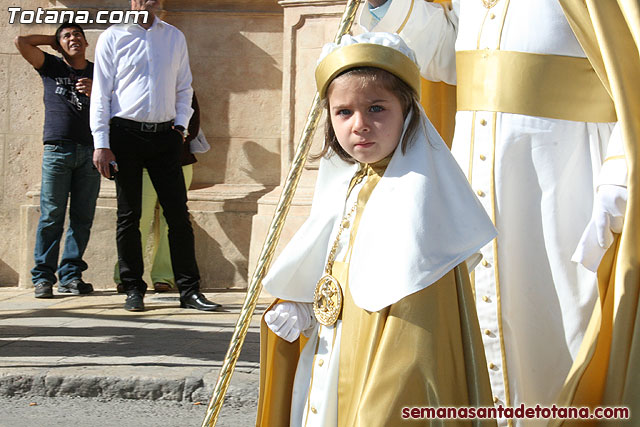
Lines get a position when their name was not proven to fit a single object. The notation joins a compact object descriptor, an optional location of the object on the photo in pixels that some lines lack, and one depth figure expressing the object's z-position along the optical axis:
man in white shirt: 6.79
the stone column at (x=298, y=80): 7.56
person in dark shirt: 7.55
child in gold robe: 2.53
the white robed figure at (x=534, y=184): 3.13
